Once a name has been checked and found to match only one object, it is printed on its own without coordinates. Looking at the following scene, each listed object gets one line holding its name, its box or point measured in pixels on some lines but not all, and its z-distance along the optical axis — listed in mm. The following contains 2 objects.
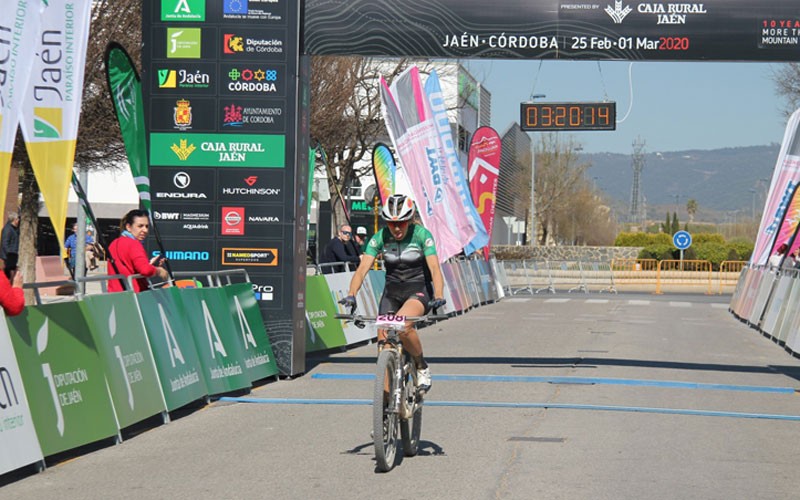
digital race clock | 20438
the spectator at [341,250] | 23781
